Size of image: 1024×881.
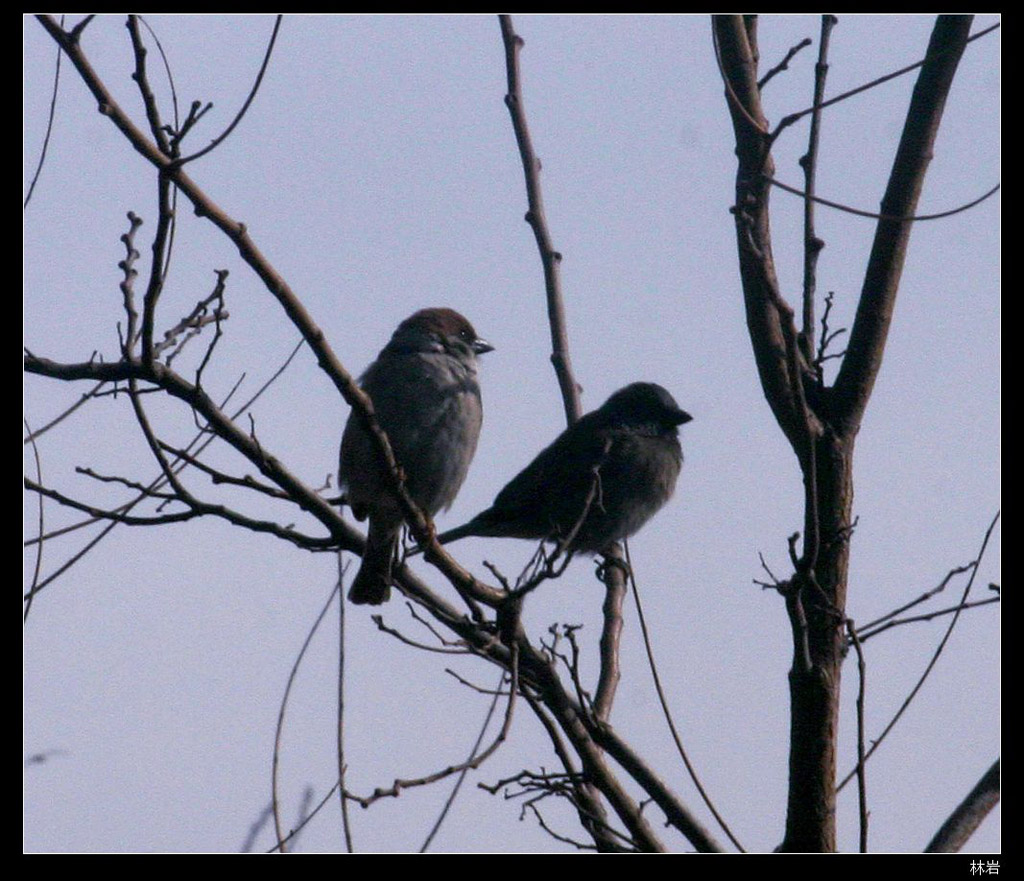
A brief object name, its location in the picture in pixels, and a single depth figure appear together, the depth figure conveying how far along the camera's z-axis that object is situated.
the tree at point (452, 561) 6.33
